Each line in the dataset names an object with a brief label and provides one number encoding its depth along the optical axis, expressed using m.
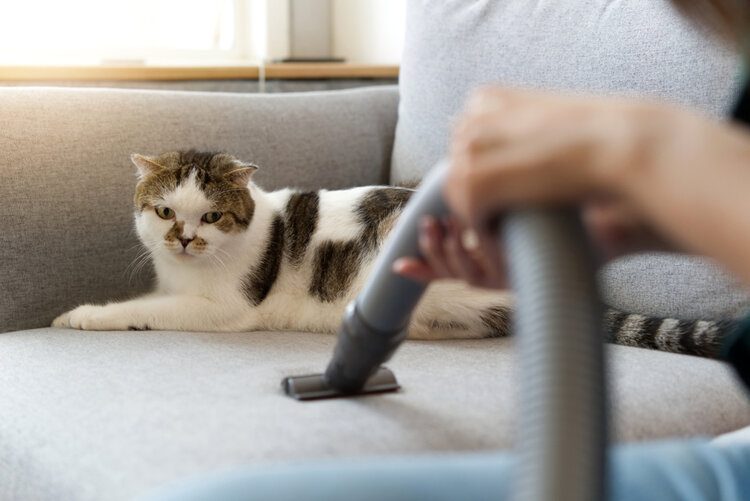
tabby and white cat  1.50
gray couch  0.99
